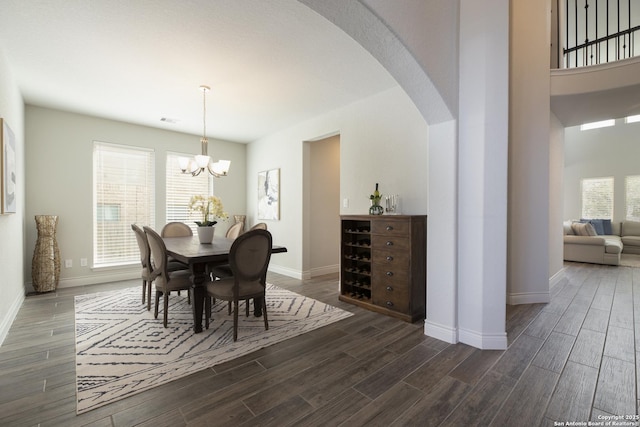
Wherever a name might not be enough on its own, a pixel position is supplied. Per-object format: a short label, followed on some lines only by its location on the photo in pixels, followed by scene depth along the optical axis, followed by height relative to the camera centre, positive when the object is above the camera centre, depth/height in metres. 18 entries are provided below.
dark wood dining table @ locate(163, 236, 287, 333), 2.53 -0.47
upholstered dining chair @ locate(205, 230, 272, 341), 2.44 -0.56
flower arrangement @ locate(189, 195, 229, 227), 3.32 +0.02
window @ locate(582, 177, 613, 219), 8.00 +0.43
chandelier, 3.41 +0.61
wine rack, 2.90 -0.62
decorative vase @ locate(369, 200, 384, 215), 3.39 +0.04
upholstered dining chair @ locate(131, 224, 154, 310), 3.08 -0.53
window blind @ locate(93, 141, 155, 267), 4.61 +0.22
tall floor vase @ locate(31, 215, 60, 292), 3.90 -0.66
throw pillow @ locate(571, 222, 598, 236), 6.11 -0.38
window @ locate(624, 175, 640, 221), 7.58 +0.42
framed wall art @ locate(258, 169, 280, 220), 5.34 +0.35
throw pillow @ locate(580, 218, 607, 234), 7.40 -0.35
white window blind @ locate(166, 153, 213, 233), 5.29 +0.42
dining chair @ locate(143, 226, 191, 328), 2.72 -0.66
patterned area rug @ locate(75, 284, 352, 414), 1.89 -1.16
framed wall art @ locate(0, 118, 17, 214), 2.45 +0.42
